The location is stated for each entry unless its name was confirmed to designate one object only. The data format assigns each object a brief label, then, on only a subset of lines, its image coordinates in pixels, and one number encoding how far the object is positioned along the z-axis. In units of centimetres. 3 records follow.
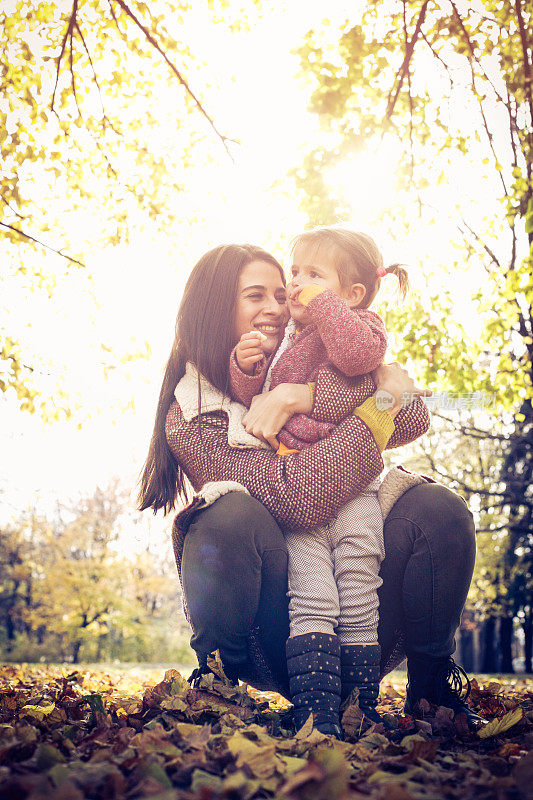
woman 198
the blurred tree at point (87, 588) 1620
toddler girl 184
